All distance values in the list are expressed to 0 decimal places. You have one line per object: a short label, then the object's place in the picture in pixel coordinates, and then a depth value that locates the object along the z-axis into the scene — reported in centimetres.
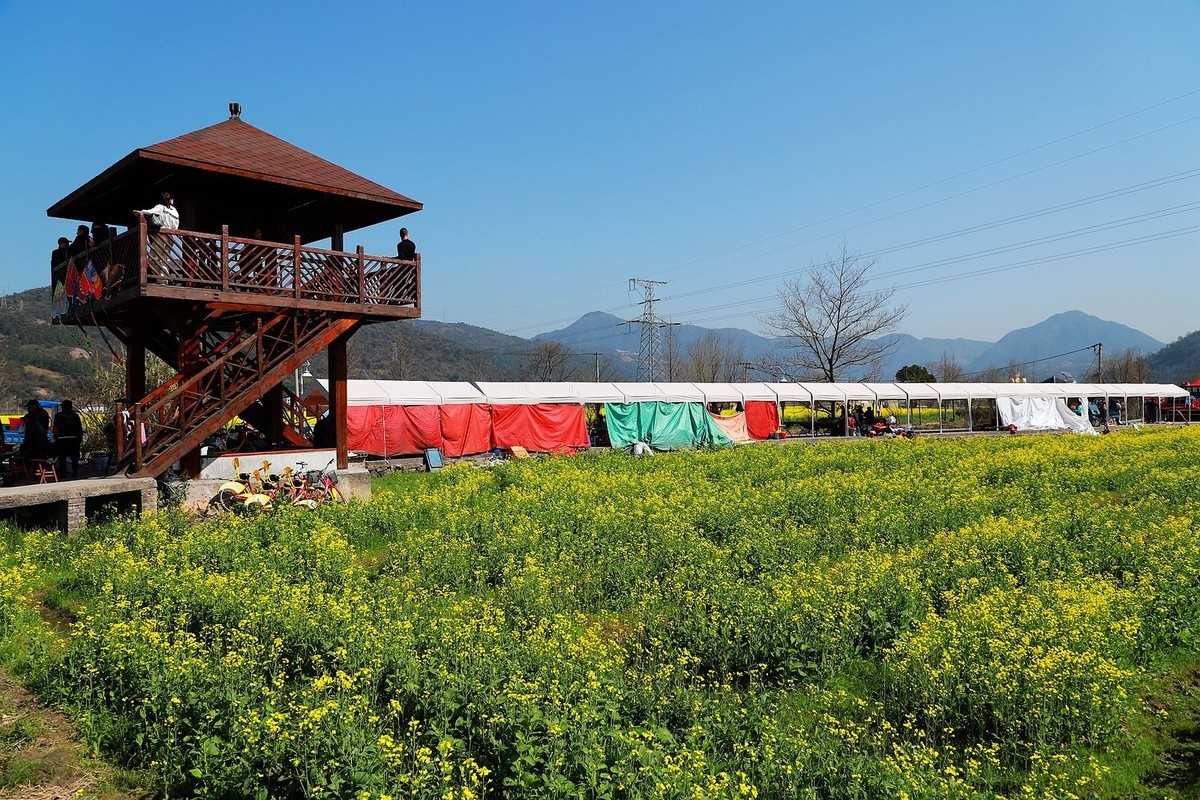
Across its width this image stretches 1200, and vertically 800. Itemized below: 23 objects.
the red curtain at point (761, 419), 3919
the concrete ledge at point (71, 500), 1314
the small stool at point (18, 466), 1537
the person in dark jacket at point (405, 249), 1866
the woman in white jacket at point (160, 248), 1454
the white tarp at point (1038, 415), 4550
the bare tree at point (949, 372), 11175
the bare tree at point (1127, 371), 10889
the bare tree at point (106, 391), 2725
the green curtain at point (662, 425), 3294
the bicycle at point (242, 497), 1508
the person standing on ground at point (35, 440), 1585
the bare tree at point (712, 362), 9505
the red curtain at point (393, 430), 2656
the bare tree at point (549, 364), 9375
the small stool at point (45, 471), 1490
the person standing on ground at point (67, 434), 1769
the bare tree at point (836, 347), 6372
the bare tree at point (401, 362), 7988
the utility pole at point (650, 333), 7026
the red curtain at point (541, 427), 3002
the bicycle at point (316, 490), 1588
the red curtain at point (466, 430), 2864
